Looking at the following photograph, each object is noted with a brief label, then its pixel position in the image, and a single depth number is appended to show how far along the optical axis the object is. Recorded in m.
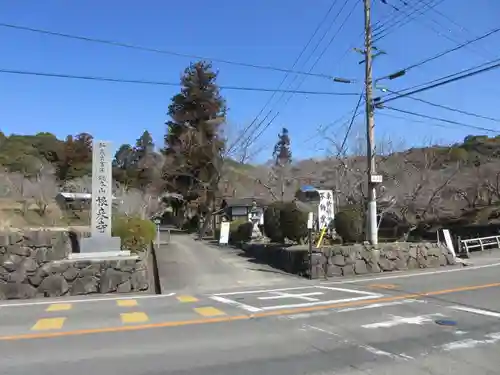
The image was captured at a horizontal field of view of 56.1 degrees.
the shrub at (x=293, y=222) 21.38
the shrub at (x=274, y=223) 22.91
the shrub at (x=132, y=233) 19.47
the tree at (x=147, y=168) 46.97
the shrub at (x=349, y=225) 21.14
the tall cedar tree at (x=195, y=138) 45.78
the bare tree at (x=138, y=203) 38.31
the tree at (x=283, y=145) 104.09
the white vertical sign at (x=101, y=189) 16.31
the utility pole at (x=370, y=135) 19.05
